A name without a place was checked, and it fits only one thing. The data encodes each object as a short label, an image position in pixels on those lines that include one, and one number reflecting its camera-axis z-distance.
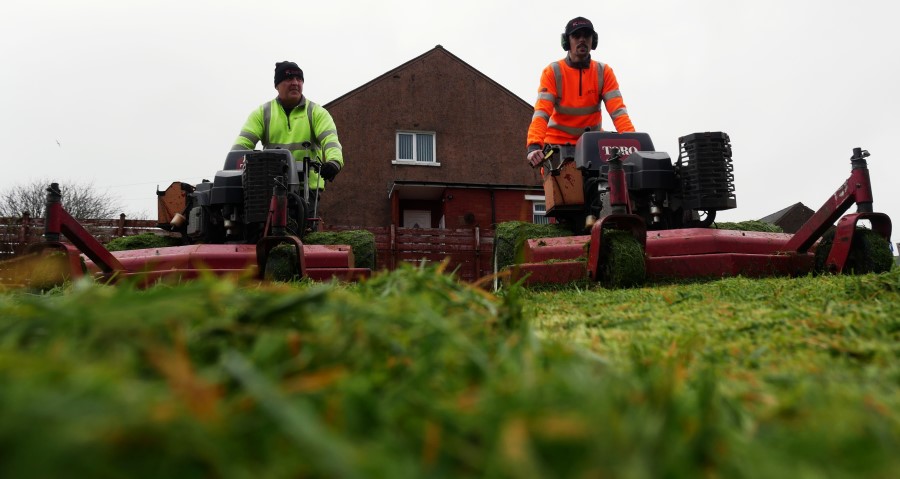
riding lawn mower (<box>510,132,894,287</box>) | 4.71
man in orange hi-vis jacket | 7.55
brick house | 25.28
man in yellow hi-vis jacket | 7.66
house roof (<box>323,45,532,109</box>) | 25.75
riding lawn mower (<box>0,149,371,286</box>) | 4.52
